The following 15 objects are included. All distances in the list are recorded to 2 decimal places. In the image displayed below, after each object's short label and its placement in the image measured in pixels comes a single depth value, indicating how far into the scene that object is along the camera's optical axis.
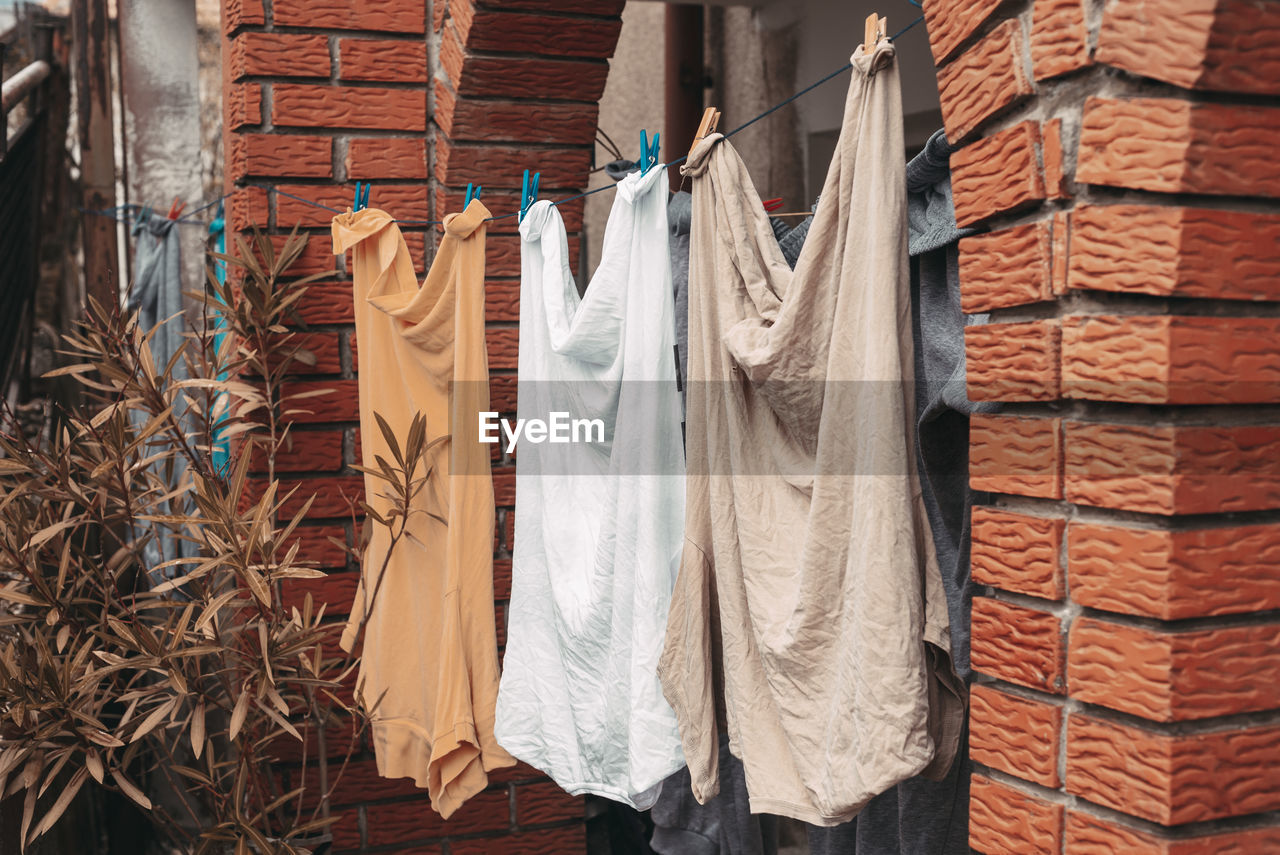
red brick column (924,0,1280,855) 1.07
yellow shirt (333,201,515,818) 2.31
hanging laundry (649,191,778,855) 2.04
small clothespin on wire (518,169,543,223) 2.25
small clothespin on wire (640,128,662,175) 1.83
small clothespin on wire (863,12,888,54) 1.38
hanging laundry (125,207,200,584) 4.11
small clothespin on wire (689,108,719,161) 1.73
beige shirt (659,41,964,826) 1.37
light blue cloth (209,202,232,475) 2.83
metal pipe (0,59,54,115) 4.70
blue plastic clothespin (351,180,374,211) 2.59
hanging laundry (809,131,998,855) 1.48
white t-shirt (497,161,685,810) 1.83
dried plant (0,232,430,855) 2.28
